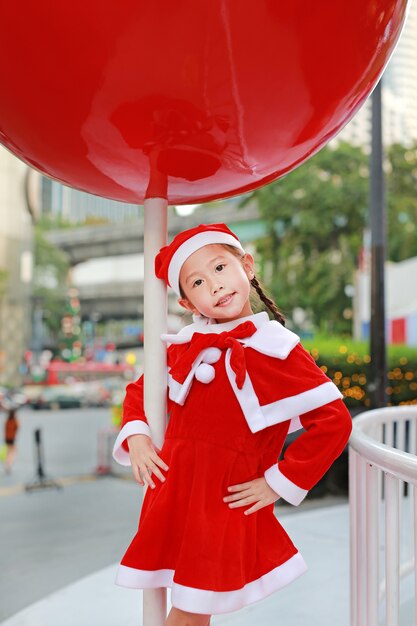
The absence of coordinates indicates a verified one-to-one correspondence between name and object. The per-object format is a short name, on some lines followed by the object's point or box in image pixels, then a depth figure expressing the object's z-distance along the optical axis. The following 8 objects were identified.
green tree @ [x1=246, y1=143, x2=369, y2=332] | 14.31
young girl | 1.61
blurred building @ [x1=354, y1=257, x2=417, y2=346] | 10.80
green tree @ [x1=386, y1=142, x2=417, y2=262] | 14.12
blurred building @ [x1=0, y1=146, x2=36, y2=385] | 27.59
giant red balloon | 1.41
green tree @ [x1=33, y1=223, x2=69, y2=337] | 31.00
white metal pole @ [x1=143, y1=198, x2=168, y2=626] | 1.78
